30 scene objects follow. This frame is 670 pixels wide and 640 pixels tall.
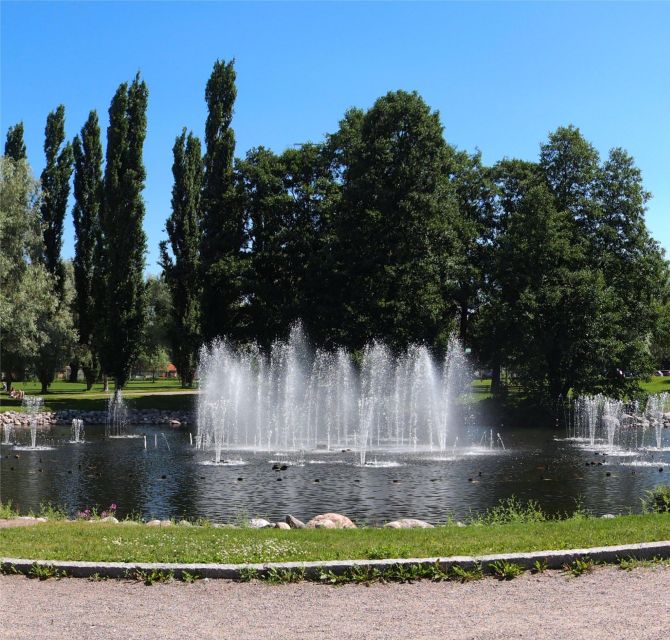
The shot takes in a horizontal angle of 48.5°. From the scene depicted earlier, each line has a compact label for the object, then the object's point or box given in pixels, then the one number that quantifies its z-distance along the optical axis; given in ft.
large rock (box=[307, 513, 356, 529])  38.63
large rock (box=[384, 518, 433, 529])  38.16
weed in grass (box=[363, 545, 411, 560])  26.78
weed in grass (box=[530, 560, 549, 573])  25.62
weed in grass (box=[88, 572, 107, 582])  25.22
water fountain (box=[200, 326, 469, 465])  109.70
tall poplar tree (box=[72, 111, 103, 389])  157.58
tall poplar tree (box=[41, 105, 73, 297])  151.94
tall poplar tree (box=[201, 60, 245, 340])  131.64
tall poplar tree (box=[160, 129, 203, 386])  146.61
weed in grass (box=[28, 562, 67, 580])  25.52
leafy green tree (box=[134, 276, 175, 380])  226.79
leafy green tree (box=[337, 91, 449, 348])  117.08
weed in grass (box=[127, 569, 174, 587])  25.04
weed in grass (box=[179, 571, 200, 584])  24.85
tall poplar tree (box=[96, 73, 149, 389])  130.21
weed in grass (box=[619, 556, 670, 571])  25.93
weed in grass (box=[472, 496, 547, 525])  39.58
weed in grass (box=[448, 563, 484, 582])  24.94
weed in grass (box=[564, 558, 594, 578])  25.35
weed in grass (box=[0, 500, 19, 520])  38.13
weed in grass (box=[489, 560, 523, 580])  25.09
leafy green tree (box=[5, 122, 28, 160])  148.65
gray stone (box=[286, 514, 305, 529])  38.58
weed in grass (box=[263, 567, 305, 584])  24.86
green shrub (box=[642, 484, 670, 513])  38.17
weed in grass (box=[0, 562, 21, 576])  25.99
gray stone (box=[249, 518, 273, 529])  39.60
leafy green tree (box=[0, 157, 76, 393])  125.08
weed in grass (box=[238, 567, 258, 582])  25.00
